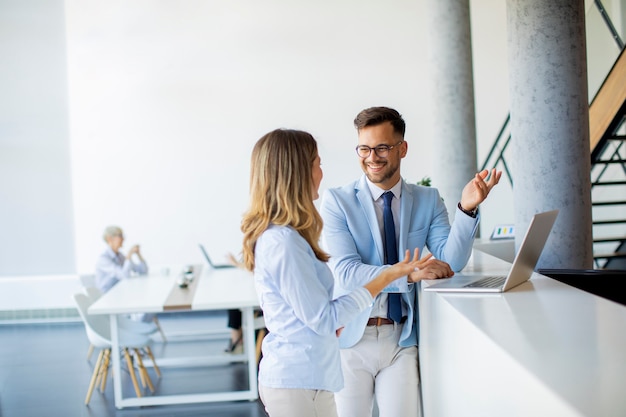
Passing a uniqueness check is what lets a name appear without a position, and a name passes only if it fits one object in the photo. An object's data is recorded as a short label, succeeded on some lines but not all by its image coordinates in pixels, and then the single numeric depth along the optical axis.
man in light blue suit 2.64
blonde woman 2.08
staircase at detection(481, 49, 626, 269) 6.21
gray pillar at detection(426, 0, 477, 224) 6.34
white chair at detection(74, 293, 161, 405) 5.80
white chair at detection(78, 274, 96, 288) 7.48
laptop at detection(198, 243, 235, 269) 8.32
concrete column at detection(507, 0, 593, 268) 3.38
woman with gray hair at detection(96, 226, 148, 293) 7.44
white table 5.53
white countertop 1.30
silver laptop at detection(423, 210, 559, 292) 2.26
